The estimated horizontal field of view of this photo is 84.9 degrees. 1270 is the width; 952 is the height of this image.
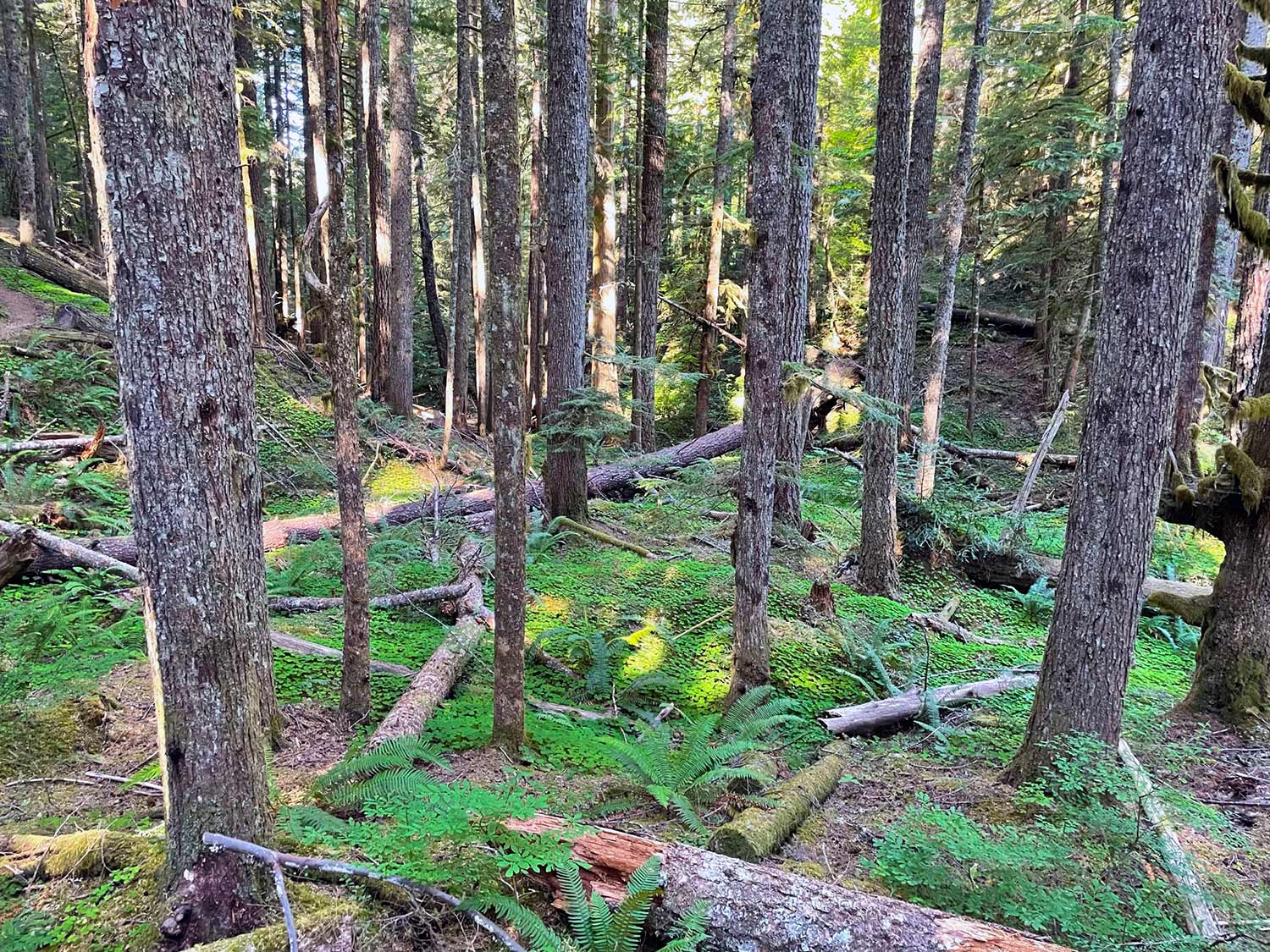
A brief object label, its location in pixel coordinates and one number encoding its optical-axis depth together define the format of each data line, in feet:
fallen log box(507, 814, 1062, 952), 9.92
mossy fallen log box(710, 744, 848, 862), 12.95
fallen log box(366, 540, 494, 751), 16.47
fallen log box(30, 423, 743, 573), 23.77
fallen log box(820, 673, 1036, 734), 21.12
